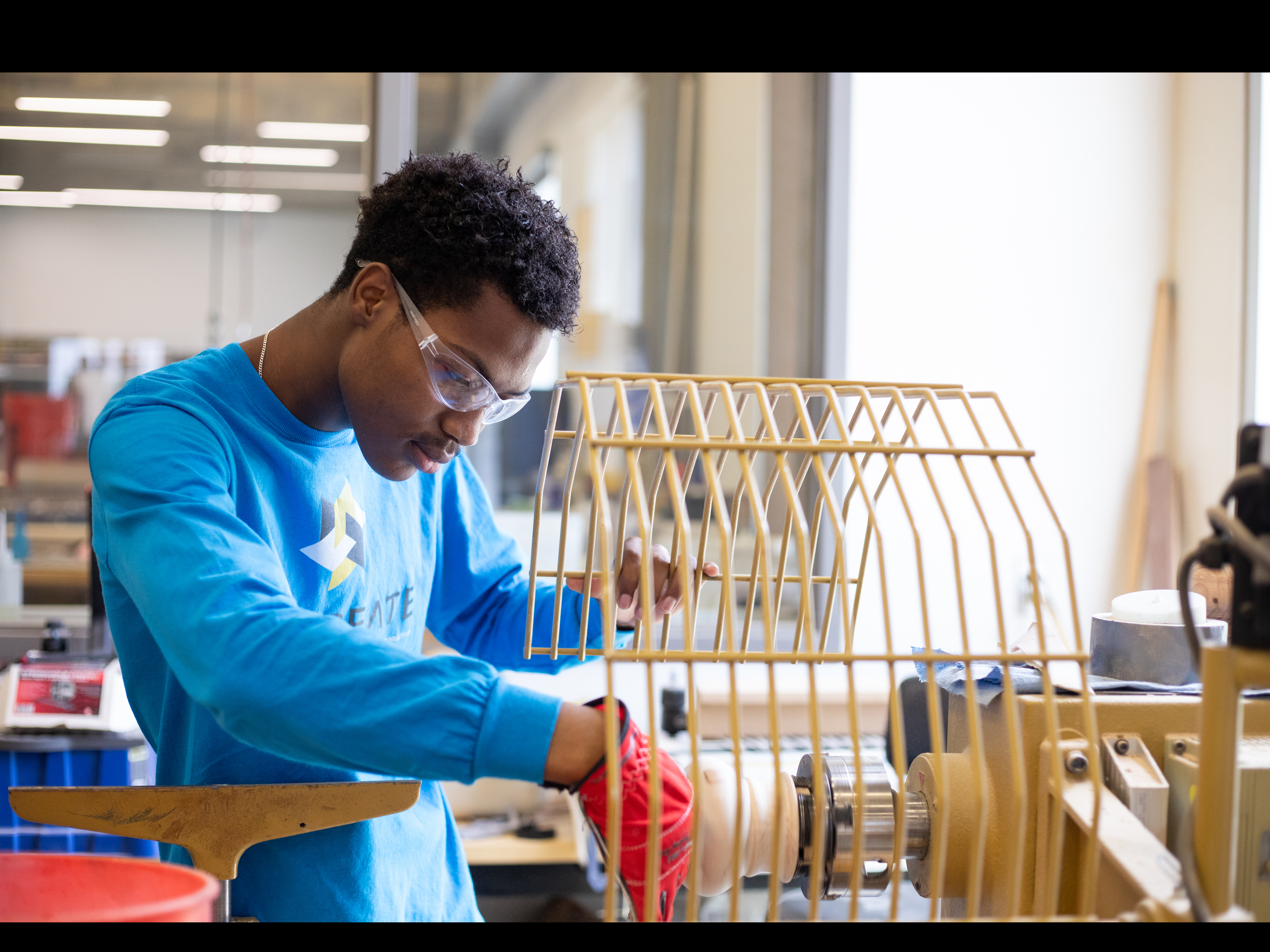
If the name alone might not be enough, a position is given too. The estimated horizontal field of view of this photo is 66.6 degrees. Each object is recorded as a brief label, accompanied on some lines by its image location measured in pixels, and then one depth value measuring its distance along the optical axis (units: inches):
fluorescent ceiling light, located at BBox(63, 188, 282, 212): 110.1
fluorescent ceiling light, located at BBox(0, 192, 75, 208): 108.6
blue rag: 36.8
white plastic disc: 40.2
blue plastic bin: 64.9
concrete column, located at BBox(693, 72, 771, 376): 119.8
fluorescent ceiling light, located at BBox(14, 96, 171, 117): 109.4
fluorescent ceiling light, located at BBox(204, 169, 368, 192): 113.0
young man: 27.4
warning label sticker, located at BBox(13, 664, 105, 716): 66.8
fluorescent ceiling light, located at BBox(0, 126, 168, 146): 108.7
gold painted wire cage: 27.7
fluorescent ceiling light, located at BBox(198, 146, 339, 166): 112.7
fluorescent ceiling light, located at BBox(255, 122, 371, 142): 113.9
